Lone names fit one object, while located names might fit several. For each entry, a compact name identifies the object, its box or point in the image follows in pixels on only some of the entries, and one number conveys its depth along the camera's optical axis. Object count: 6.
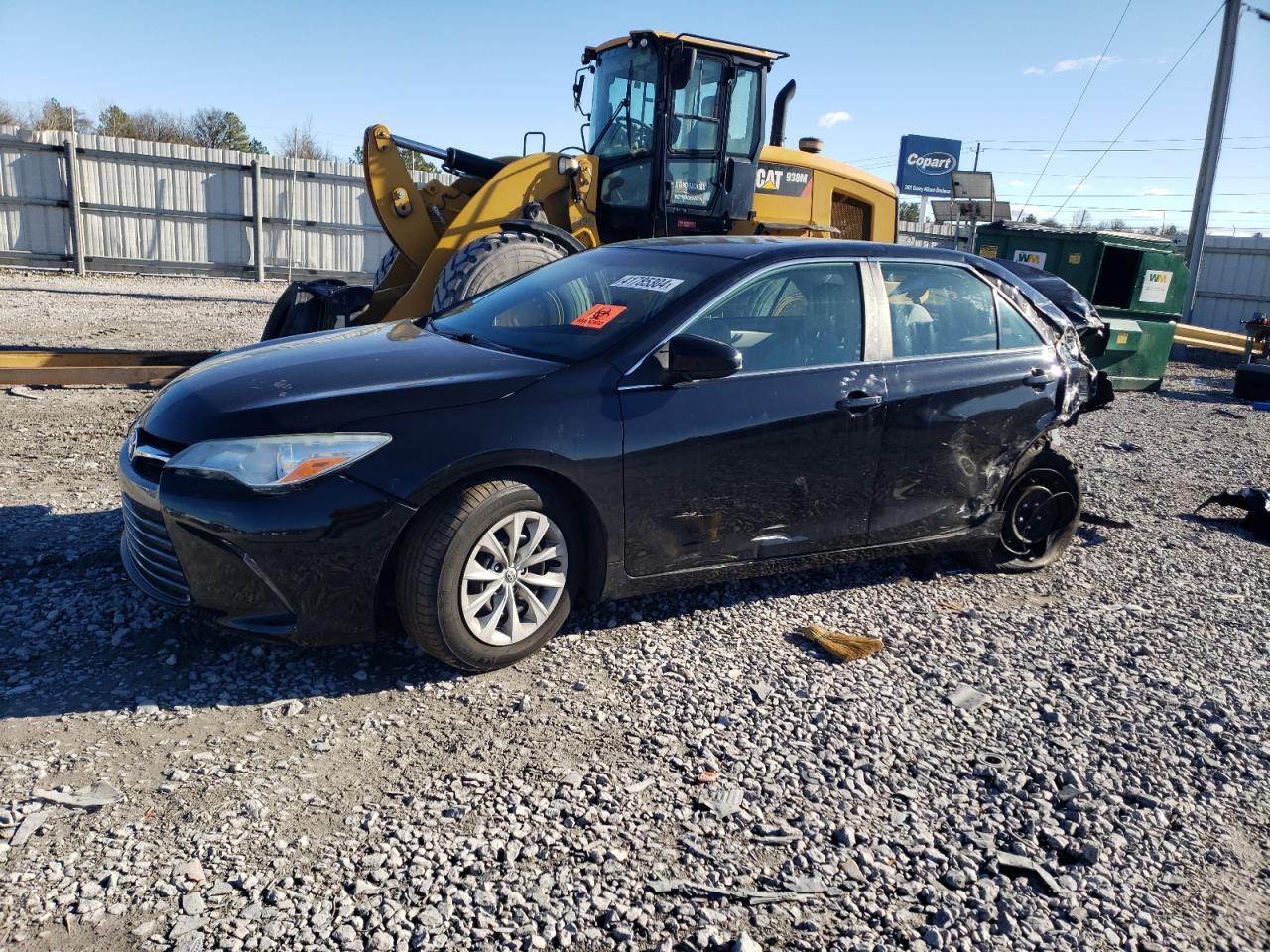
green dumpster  12.70
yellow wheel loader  8.50
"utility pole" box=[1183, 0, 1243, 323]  18.30
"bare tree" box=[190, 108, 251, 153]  46.41
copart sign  32.69
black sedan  3.42
